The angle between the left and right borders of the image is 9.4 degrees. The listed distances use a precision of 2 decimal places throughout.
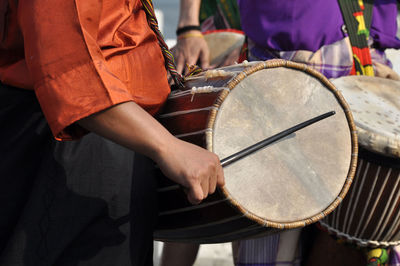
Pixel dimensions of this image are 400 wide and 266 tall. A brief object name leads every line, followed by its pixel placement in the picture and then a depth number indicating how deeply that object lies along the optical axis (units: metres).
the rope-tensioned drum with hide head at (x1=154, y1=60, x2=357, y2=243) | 3.83
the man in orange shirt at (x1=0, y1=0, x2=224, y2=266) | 3.64
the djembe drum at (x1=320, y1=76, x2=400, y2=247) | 4.13
